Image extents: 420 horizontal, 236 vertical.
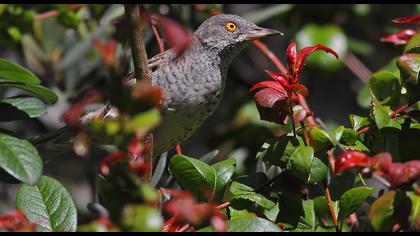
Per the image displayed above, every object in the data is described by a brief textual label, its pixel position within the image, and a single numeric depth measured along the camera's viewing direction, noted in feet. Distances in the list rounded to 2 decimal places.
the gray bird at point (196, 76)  22.70
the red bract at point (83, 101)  8.95
